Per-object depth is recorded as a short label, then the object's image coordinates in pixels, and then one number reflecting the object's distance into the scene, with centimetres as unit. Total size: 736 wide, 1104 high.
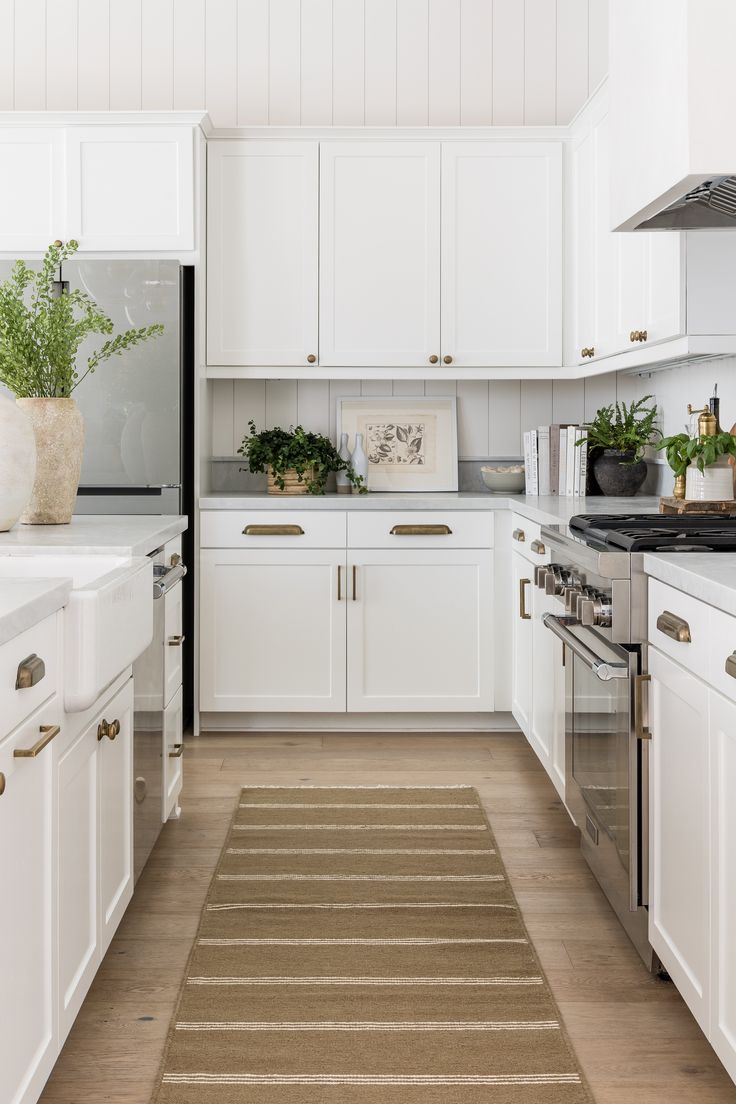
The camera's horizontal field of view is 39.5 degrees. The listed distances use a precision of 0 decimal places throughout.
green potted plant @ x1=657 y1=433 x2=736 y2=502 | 260
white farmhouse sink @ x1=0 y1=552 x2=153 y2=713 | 160
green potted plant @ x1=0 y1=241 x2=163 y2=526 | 241
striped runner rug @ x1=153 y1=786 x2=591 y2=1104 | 173
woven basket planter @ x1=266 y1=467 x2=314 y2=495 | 405
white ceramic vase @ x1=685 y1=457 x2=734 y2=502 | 264
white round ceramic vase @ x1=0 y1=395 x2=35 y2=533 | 221
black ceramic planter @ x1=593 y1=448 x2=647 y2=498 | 383
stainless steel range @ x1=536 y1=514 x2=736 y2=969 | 202
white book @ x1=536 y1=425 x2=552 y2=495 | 397
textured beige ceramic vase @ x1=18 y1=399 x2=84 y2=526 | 246
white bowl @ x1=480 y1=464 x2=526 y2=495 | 418
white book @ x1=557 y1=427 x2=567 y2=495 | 392
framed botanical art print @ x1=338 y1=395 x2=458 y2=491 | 436
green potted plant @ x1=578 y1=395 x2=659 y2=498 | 383
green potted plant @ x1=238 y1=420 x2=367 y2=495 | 404
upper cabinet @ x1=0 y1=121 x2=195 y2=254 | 379
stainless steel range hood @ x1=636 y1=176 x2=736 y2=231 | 222
